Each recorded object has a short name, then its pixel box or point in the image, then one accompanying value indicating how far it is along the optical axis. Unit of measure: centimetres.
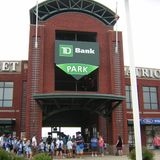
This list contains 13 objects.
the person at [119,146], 2023
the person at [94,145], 1979
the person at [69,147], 1859
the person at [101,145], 1964
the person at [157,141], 2408
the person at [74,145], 1912
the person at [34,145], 1883
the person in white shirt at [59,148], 1868
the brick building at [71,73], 2111
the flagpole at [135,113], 770
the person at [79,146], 1883
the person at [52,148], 1861
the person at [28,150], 1796
